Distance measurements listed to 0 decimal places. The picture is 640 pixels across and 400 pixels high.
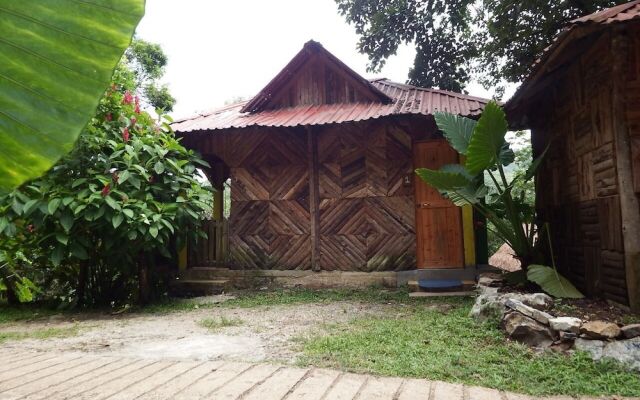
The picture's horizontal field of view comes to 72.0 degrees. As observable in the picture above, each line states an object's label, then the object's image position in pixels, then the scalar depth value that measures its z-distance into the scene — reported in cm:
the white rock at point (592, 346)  315
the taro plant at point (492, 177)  471
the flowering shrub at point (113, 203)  507
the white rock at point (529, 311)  363
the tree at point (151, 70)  1290
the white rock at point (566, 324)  341
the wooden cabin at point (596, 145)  398
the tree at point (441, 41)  913
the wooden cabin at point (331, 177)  697
